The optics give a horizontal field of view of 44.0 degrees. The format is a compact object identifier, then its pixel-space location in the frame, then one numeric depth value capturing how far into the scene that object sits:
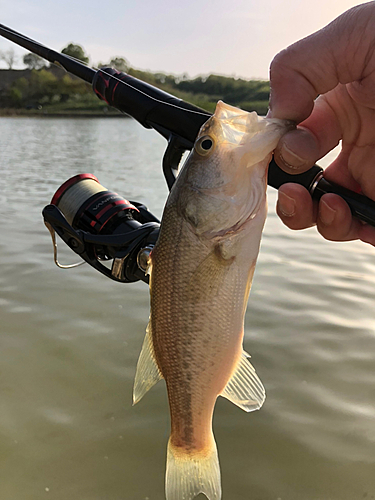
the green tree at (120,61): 65.37
